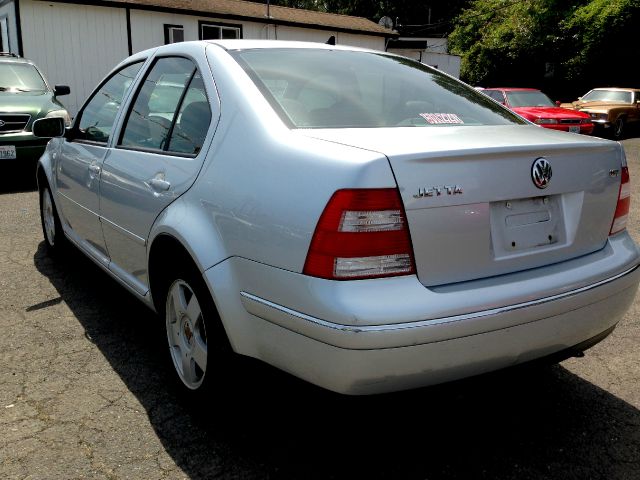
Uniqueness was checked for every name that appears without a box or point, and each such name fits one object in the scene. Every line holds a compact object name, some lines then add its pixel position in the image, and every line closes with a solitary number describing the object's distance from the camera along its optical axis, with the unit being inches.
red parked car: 544.4
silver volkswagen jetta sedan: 74.7
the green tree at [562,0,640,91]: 872.9
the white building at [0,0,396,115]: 612.4
